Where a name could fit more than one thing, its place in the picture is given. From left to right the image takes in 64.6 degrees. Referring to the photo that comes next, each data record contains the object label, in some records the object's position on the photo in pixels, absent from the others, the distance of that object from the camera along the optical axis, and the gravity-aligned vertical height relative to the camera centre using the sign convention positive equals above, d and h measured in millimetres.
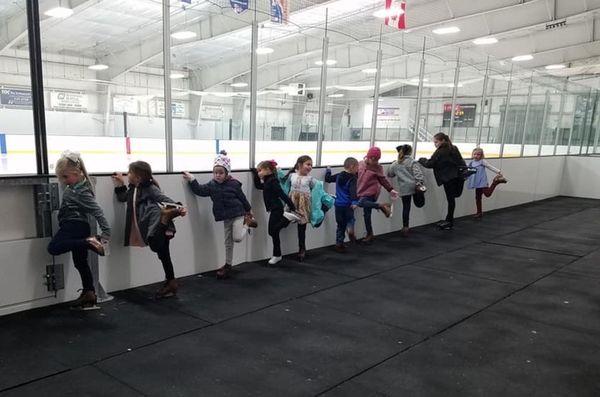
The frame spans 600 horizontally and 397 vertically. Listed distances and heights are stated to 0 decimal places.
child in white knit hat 4836 -839
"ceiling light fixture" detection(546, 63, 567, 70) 21869 +3152
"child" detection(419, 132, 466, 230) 7660 -509
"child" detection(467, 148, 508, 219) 9078 -851
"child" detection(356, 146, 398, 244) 6594 -752
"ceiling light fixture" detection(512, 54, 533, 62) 19806 +3220
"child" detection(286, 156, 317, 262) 5703 -781
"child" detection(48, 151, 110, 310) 3742 -853
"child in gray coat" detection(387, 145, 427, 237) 7371 -700
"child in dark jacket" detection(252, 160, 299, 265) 5398 -869
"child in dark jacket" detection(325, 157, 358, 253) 6324 -944
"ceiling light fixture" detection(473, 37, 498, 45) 17727 +3513
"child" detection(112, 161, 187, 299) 4152 -843
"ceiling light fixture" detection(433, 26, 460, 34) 15695 +3337
